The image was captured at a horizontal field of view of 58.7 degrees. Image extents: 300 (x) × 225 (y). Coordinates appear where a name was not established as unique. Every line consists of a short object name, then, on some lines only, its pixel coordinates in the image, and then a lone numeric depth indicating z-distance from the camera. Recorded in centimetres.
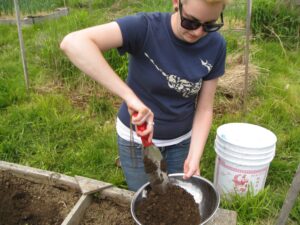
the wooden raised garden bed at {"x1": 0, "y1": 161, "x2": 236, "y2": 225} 137
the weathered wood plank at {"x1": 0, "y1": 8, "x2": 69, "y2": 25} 441
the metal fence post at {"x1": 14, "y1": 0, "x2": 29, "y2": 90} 261
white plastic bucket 157
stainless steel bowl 122
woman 104
